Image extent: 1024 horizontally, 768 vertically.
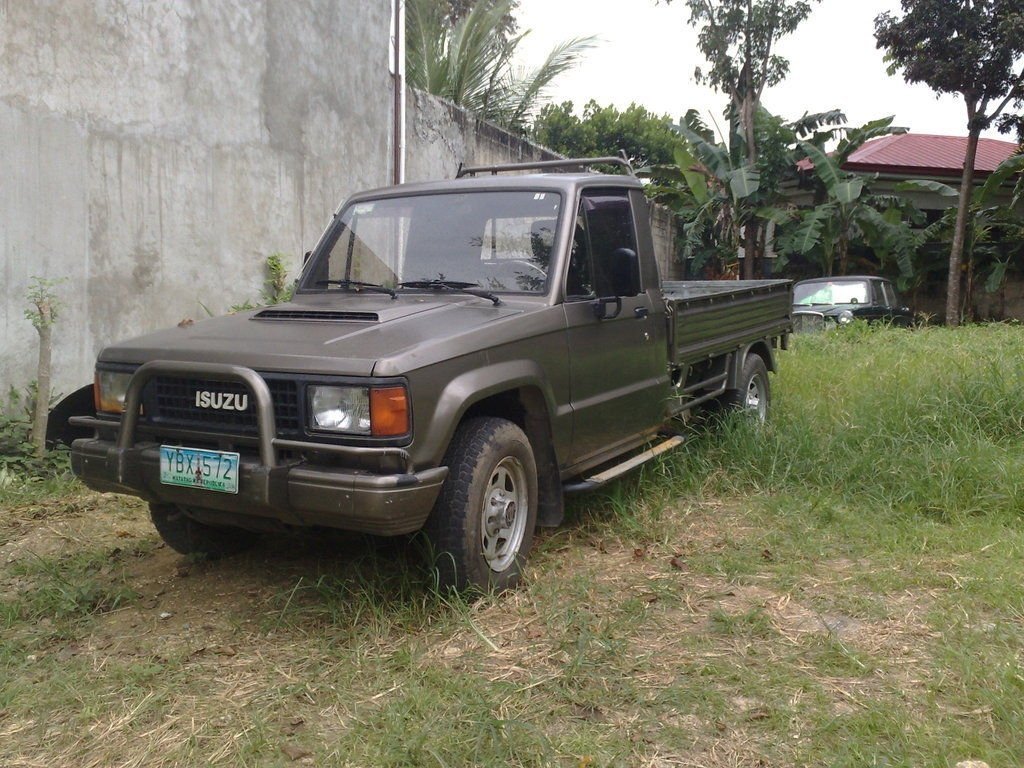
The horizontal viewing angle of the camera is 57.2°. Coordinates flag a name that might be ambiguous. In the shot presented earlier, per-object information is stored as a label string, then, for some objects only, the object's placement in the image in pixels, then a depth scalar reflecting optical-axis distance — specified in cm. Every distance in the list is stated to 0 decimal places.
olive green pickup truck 336
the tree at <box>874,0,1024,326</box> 1667
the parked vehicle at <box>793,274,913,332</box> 1398
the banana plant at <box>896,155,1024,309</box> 1875
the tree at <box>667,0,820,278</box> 1983
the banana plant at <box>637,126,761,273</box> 1867
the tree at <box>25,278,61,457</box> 569
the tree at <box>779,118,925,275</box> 1806
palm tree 1384
